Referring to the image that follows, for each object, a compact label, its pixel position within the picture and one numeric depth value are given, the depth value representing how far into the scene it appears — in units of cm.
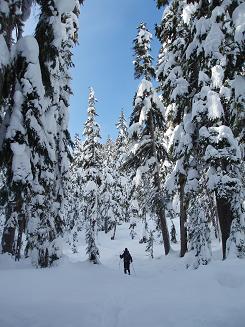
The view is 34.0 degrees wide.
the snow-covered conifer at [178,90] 1703
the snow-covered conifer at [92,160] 4123
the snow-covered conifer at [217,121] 1261
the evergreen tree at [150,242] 3622
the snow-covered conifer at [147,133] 2767
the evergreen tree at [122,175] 5981
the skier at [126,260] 2445
